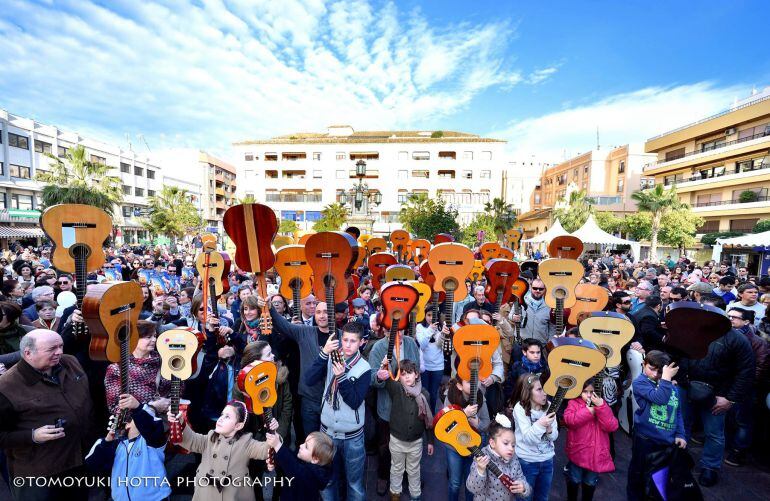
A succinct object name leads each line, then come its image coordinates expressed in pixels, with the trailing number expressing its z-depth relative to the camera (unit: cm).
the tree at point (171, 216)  3431
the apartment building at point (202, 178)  5222
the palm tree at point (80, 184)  2050
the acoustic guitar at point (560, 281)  451
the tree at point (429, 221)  2425
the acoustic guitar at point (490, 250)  867
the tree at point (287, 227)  3234
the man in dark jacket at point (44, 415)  275
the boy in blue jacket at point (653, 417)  339
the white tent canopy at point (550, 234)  2089
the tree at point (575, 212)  3369
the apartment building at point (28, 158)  2760
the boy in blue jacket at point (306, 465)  262
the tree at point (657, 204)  2838
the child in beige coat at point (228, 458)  275
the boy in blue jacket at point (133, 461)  283
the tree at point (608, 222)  3469
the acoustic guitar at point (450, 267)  466
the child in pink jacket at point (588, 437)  336
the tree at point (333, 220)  2013
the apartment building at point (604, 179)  4297
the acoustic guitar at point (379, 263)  718
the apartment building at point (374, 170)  4797
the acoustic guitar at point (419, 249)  1055
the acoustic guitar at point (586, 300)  516
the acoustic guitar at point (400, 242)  1027
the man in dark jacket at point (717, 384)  408
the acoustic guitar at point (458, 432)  307
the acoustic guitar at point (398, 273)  578
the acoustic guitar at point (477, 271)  808
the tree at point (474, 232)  2791
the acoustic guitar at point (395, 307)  372
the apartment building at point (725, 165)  2888
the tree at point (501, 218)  3344
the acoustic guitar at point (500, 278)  514
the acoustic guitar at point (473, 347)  350
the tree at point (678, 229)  2822
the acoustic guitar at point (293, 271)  500
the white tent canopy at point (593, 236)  1845
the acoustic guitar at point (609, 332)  361
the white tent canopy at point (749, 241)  1354
